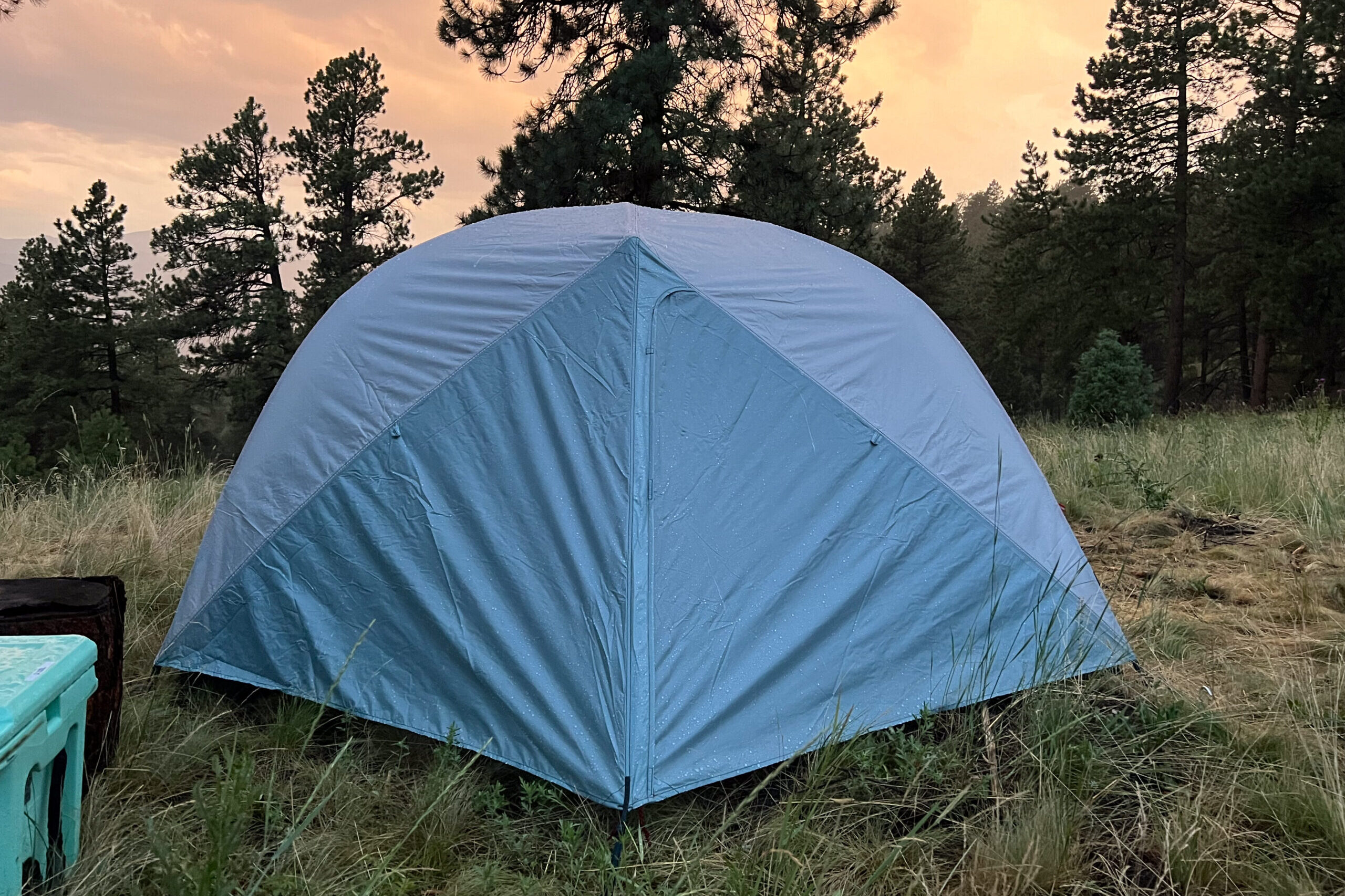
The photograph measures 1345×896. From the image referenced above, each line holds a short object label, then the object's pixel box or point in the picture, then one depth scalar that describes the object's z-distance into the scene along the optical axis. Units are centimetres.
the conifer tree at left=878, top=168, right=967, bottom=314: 2608
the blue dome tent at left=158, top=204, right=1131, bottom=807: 212
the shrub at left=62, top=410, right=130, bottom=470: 798
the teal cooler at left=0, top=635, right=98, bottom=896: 140
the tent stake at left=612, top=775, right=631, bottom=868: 186
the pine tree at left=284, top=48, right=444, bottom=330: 2058
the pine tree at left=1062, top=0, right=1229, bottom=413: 1719
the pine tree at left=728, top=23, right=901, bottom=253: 1157
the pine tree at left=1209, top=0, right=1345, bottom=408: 1543
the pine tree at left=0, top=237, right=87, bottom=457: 2244
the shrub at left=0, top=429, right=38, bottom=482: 1435
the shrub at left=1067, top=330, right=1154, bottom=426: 1223
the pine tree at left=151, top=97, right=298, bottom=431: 2028
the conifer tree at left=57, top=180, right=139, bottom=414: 2275
